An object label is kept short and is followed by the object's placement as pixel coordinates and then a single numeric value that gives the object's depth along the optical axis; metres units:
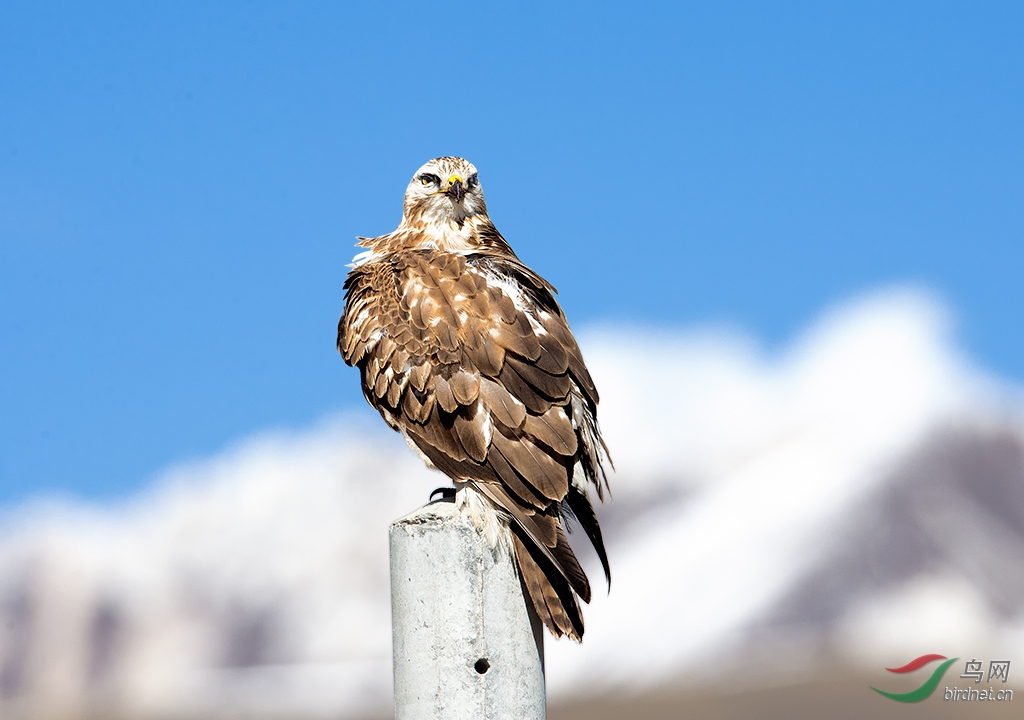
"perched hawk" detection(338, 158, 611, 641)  10.29
